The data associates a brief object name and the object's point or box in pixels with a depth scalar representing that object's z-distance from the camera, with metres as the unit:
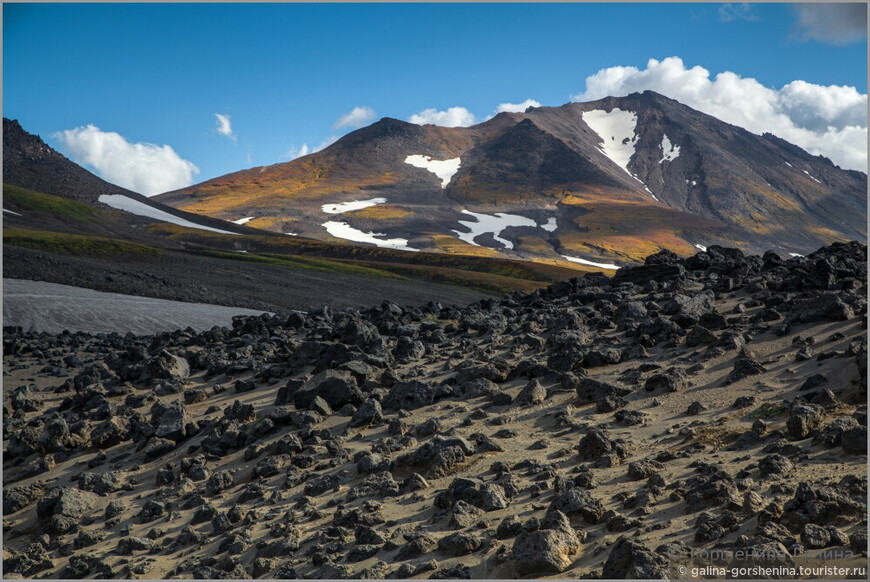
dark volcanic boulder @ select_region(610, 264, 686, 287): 24.84
